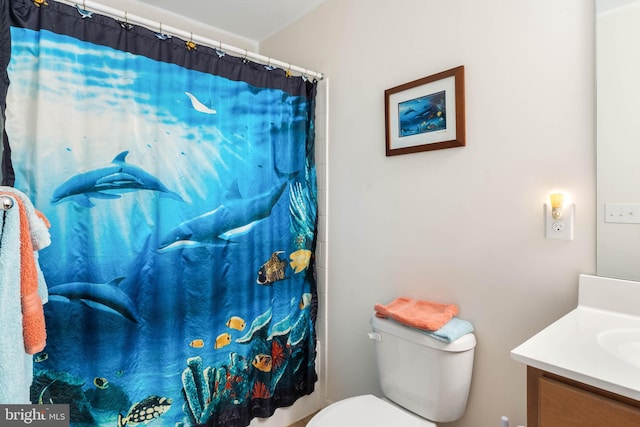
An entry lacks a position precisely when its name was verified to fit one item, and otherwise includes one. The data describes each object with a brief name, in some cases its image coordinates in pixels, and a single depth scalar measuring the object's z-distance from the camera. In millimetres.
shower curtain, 1302
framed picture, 1428
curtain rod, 1364
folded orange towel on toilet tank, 1329
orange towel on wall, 1010
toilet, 1281
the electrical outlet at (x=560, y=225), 1154
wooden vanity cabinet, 700
